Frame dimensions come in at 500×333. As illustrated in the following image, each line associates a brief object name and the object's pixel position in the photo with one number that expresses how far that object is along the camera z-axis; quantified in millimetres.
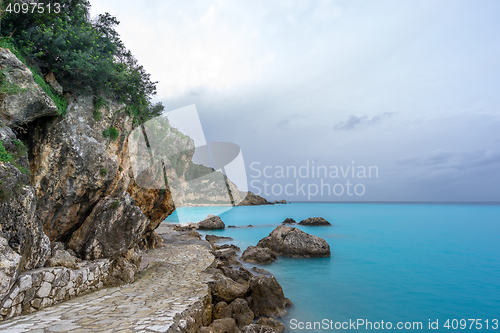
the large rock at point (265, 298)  8703
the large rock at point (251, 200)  116794
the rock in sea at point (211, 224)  34344
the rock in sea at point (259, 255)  16403
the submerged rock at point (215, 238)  24275
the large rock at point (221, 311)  7602
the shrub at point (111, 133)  8298
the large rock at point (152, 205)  11859
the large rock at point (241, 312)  7641
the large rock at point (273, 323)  7719
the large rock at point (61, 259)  6578
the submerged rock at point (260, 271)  14172
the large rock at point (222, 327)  6289
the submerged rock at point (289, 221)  42372
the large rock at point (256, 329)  6504
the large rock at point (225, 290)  8328
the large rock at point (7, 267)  4709
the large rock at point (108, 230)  7703
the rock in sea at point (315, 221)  42312
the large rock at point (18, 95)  6055
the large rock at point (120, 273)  8057
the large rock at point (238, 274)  10773
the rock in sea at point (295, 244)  18219
